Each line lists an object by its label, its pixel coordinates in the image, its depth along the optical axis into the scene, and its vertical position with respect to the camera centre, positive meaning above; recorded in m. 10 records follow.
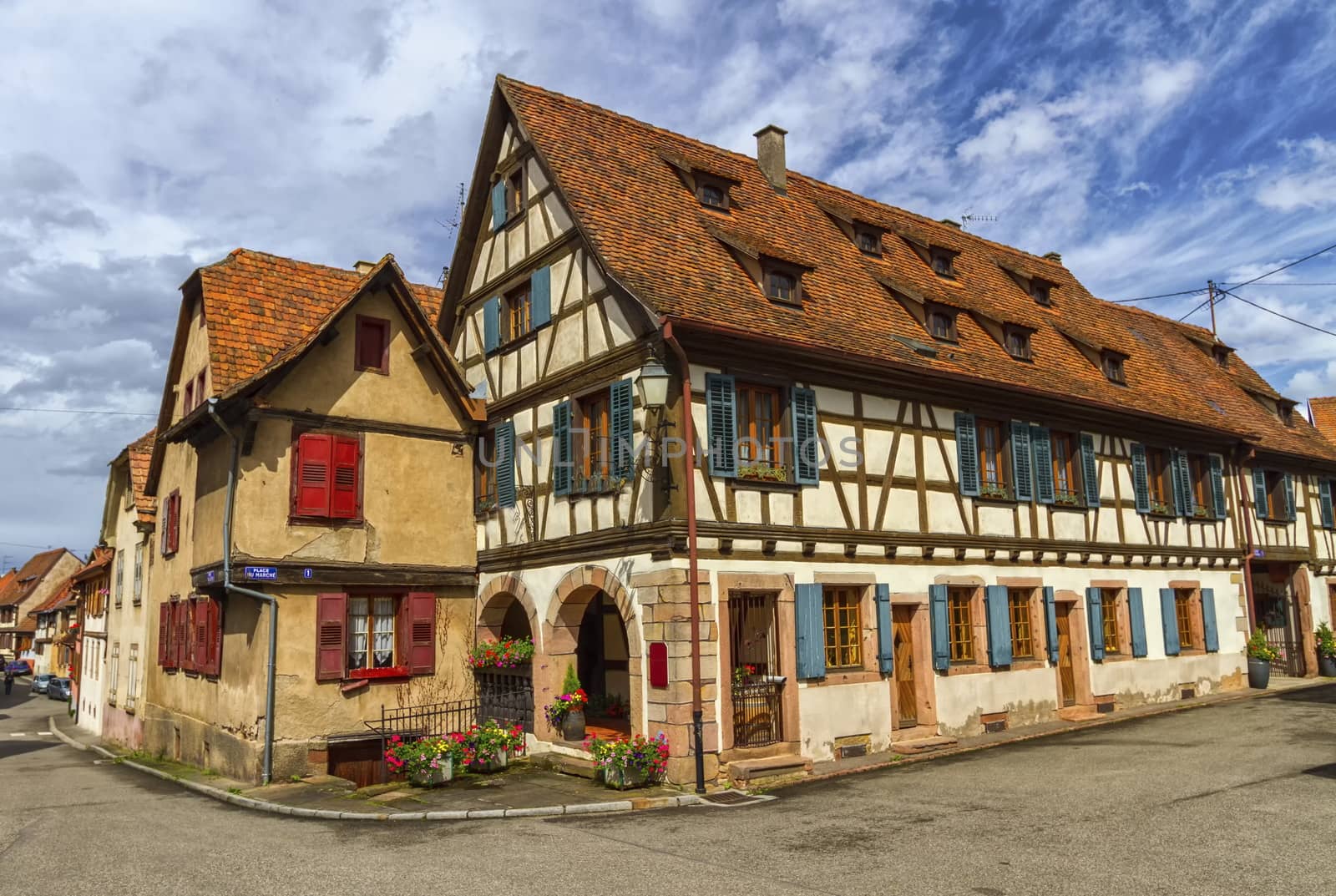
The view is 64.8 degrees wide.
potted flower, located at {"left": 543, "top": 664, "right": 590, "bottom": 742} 15.41 -1.36
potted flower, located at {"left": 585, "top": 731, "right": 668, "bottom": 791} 13.11 -1.79
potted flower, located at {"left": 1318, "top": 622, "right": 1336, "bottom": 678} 24.86 -1.25
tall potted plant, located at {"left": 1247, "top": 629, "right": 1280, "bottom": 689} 22.55 -1.31
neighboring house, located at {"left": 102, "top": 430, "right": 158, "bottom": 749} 25.03 +0.85
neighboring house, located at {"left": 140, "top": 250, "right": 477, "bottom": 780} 16.31 +1.77
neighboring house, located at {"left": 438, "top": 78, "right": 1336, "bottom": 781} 14.18 +2.27
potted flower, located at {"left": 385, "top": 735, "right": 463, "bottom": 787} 14.18 -1.86
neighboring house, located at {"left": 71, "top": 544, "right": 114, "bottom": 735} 32.41 -0.22
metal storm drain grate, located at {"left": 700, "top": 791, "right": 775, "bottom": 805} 12.46 -2.19
